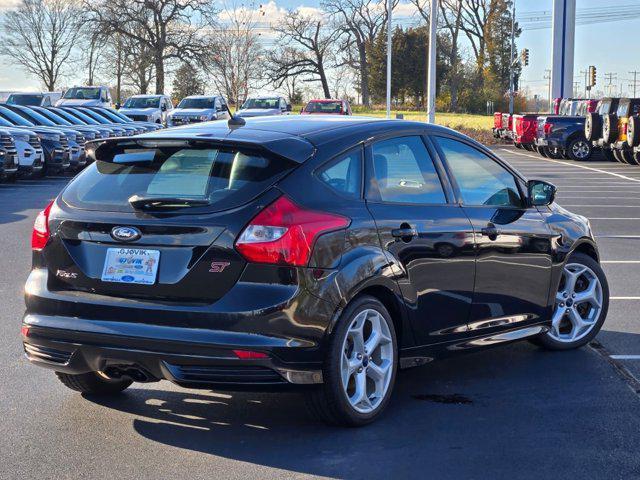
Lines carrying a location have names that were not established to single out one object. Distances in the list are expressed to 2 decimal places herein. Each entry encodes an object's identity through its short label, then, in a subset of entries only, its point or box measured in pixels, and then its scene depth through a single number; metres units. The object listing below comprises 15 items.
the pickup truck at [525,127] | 39.28
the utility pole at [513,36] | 79.16
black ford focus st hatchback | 5.04
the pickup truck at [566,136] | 35.62
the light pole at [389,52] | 49.97
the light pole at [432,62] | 38.62
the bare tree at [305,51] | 77.19
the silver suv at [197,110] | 43.25
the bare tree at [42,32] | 74.69
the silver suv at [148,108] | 44.78
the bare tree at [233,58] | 64.50
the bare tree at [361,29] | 78.94
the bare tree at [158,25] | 65.25
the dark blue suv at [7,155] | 23.09
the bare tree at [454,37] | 82.50
